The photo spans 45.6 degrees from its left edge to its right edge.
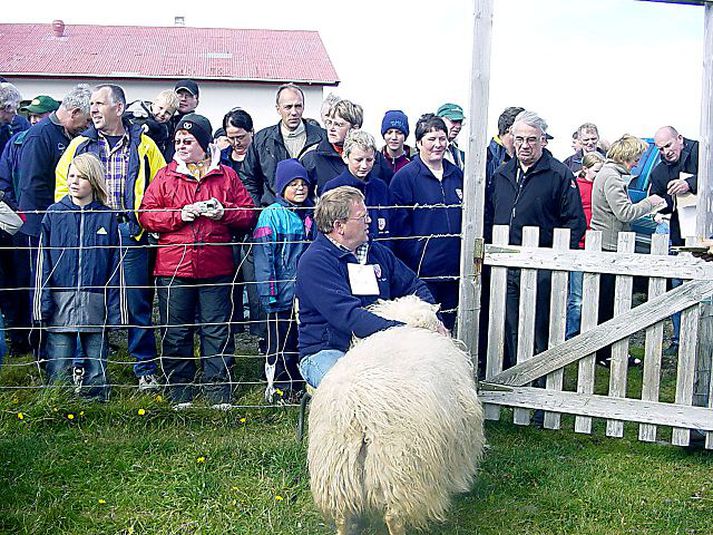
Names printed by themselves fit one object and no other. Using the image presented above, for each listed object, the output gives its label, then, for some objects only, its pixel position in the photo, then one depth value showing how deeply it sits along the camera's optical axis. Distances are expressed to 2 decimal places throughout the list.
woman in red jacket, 5.89
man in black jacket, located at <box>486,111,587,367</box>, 6.11
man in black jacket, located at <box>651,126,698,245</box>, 8.35
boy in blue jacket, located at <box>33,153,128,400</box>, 5.85
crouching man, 4.67
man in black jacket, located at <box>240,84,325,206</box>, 7.06
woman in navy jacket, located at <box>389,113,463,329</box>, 6.22
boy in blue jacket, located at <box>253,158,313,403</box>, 5.99
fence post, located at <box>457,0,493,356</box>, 5.16
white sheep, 3.63
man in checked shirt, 6.19
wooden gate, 5.24
